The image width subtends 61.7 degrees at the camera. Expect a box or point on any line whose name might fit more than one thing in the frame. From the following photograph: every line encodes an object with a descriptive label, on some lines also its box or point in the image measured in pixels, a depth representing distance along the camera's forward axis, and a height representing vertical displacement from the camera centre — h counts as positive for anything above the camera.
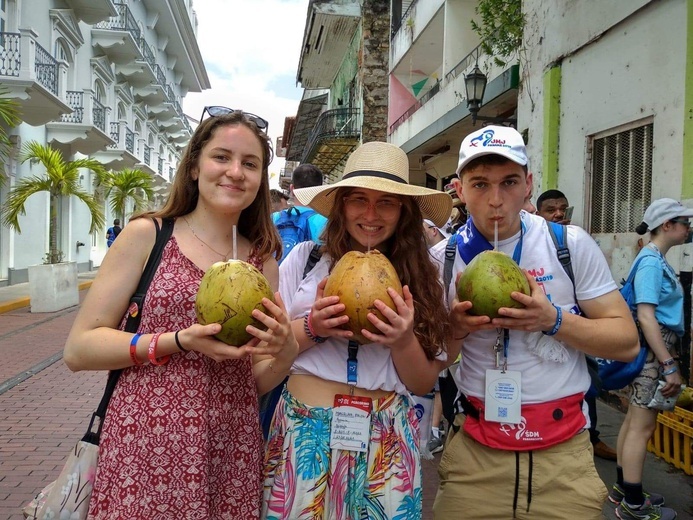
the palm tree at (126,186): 20.03 +2.17
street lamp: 8.46 +2.44
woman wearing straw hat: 1.99 -0.43
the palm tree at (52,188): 12.70 +1.29
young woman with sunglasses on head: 1.86 -0.40
